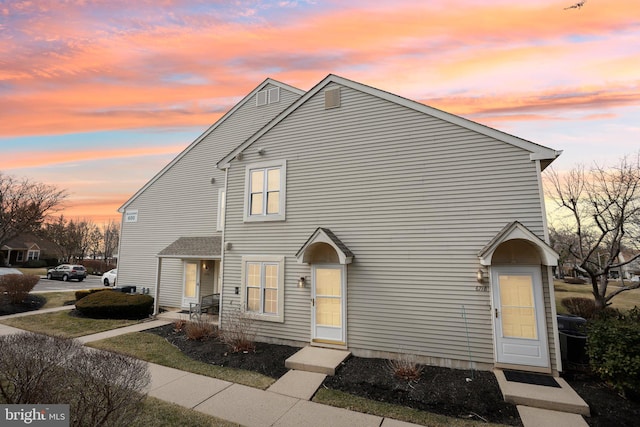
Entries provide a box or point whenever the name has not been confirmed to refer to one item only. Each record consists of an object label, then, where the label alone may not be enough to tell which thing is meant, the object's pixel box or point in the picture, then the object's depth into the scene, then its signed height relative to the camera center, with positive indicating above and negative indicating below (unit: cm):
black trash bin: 744 -244
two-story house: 725 +54
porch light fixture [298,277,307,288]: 922 -93
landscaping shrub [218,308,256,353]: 875 -251
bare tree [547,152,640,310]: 1256 +235
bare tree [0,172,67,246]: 3216 +571
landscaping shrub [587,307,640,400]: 557 -202
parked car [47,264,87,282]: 2931 -204
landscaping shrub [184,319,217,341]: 988 -268
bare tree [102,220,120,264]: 6350 +346
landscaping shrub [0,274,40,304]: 1481 -171
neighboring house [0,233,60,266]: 4547 +46
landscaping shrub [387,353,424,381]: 675 -278
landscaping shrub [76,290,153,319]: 1289 -237
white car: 2375 -215
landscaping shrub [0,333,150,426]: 379 -173
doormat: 624 -278
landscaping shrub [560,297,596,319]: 1369 -264
